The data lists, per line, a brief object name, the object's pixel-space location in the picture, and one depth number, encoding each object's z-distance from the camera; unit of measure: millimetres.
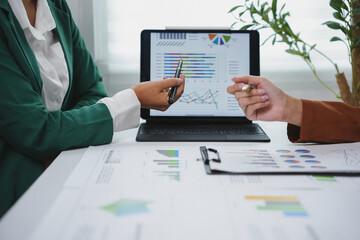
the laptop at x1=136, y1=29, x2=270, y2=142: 1178
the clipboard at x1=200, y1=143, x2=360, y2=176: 718
